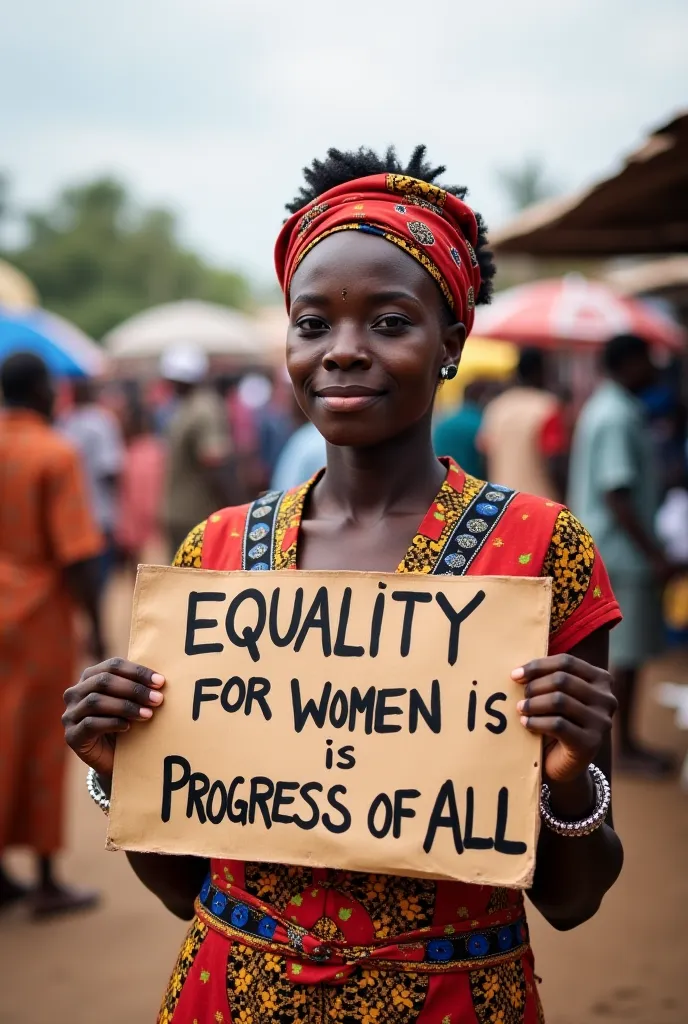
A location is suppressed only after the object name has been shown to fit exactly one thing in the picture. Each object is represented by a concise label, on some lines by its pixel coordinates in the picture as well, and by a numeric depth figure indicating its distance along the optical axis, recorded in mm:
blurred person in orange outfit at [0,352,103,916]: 4066
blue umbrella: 7809
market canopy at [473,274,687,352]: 9758
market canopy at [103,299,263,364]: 16344
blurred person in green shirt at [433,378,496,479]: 6688
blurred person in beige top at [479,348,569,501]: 6809
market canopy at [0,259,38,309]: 11588
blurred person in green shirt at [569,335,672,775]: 5293
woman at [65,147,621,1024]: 1488
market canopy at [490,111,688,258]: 4012
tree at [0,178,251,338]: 50184
